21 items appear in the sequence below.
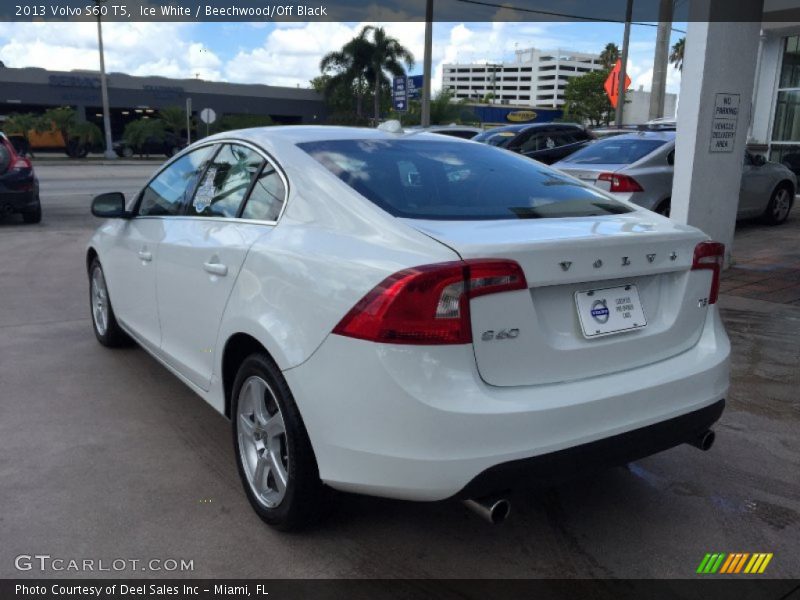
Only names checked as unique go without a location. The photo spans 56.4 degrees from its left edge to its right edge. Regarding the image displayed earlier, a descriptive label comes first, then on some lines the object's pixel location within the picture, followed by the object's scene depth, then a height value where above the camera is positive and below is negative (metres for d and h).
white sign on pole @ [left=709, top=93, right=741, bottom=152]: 7.59 +0.01
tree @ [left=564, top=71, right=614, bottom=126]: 73.56 +1.92
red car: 11.55 -1.16
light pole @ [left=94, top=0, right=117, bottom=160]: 40.91 -0.26
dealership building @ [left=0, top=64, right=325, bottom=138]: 54.09 +1.02
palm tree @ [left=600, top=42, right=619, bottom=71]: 87.88 +7.50
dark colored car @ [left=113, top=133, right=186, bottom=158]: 43.98 -2.14
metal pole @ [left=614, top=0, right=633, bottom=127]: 27.59 +2.13
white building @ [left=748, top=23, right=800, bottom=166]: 16.23 +0.57
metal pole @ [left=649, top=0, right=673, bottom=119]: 23.31 +1.92
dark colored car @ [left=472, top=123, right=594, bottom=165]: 13.57 -0.39
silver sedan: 9.16 -0.64
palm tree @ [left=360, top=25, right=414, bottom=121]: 46.03 +3.45
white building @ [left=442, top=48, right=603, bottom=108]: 168.50 +9.57
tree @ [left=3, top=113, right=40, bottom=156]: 43.75 -1.02
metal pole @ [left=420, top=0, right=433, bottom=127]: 24.88 +1.61
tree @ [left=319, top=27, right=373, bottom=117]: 46.31 +3.02
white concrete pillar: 7.41 +0.05
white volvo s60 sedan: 2.40 -0.72
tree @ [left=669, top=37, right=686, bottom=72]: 72.56 +6.65
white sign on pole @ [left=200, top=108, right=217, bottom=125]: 30.14 -0.21
